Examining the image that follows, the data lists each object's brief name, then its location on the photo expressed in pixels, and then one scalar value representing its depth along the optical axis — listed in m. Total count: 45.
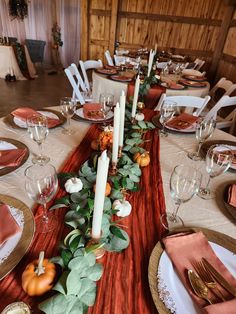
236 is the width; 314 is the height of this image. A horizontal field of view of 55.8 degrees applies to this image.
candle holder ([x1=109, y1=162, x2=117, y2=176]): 0.81
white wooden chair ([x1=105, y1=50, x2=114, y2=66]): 3.78
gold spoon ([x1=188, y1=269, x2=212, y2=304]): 0.48
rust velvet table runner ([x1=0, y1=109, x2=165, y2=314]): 0.46
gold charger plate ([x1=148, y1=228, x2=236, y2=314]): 0.46
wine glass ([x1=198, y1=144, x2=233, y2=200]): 0.82
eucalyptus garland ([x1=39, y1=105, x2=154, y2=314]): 0.40
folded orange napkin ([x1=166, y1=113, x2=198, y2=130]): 1.31
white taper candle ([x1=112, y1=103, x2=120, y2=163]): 0.72
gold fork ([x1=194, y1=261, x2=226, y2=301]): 0.49
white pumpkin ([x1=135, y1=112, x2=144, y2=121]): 1.22
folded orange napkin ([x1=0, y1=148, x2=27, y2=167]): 0.84
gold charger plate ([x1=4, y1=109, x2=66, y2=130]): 1.14
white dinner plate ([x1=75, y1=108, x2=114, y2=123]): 1.29
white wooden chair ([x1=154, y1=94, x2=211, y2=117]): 1.70
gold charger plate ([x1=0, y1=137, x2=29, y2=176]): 0.81
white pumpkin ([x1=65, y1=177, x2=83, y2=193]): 0.70
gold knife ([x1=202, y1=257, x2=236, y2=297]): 0.50
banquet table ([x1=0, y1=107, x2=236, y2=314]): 0.48
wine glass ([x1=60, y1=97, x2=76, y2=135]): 1.13
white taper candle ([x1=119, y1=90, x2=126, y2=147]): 0.83
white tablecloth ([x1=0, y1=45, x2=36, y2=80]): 4.56
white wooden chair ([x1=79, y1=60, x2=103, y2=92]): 3.04
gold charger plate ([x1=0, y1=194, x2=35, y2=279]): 0.49
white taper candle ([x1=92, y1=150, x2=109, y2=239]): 0.43
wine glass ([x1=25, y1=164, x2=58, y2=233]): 0.60
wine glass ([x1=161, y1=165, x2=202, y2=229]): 0.67
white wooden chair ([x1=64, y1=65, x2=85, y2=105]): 2.19
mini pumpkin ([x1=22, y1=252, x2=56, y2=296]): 0.44
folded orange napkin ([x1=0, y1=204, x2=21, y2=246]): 0.56
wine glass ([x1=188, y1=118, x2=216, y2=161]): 1.05
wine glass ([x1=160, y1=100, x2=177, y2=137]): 1.19
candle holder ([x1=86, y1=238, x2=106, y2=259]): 0.47
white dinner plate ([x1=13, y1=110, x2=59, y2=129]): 1.14
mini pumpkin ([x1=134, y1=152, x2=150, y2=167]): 0.92
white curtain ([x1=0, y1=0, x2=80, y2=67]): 6.22
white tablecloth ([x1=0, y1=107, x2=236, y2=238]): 0.72
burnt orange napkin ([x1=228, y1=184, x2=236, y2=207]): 0.77
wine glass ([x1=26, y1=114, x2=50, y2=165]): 0.91
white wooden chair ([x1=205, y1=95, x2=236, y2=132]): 1.78
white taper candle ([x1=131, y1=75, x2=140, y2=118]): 1.15
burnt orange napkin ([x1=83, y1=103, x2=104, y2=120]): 1.33
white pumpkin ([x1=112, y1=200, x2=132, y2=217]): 0.65
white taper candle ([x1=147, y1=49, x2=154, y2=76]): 2.13
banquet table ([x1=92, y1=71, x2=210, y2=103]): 2.30
